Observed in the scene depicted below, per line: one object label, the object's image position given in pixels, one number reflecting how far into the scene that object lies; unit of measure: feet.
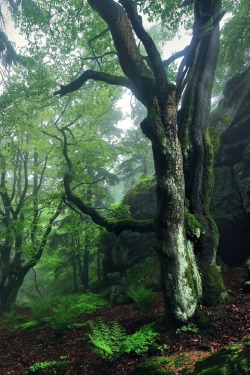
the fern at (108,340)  16.80
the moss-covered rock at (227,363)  9.85
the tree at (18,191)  40.01
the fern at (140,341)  17.30
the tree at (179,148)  19.95
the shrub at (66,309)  27.61
